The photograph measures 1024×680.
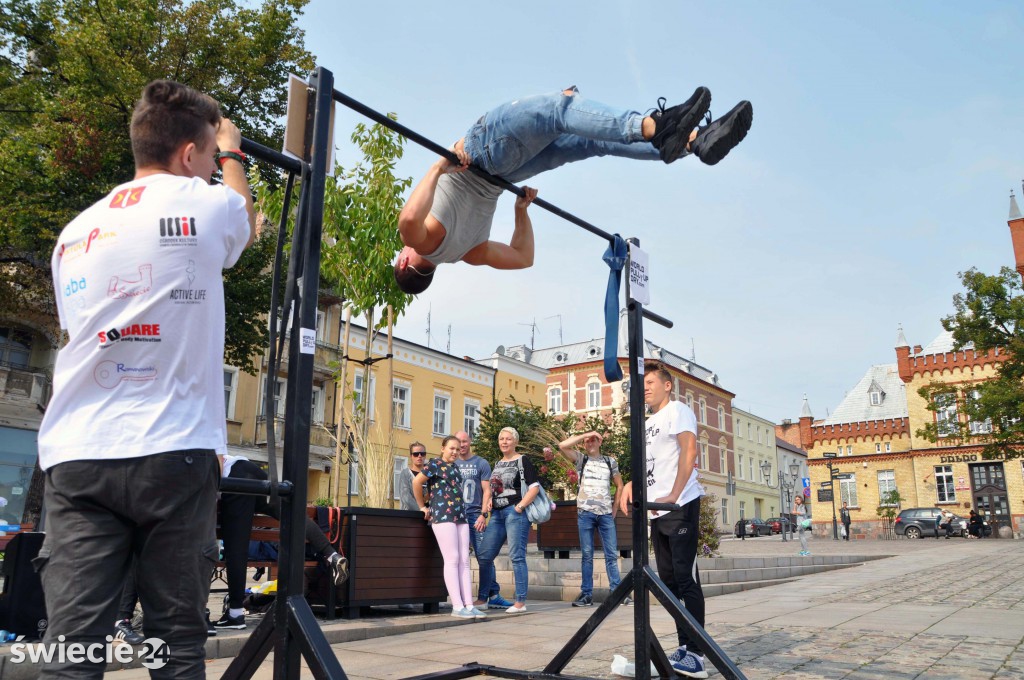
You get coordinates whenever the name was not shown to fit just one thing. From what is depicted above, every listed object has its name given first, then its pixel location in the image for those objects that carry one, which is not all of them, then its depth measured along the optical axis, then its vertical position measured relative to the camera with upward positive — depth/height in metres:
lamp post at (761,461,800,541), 27.45 +1.46
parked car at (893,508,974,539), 39.25 -0.74
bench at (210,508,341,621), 6.28 -0.22
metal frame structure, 2.46 +0.23
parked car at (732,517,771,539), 47.81 -1.20
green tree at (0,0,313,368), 14.02 +8.42
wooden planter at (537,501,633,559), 12.45 -0.41
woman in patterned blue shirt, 7.25 -0.16
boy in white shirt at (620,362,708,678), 4.80 +0.05
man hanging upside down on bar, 3.55 +1.78
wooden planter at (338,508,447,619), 6.86 -0.50
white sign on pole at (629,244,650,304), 4.84 +1.51
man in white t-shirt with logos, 1.81 +0.24
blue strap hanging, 4.45 +1.26
